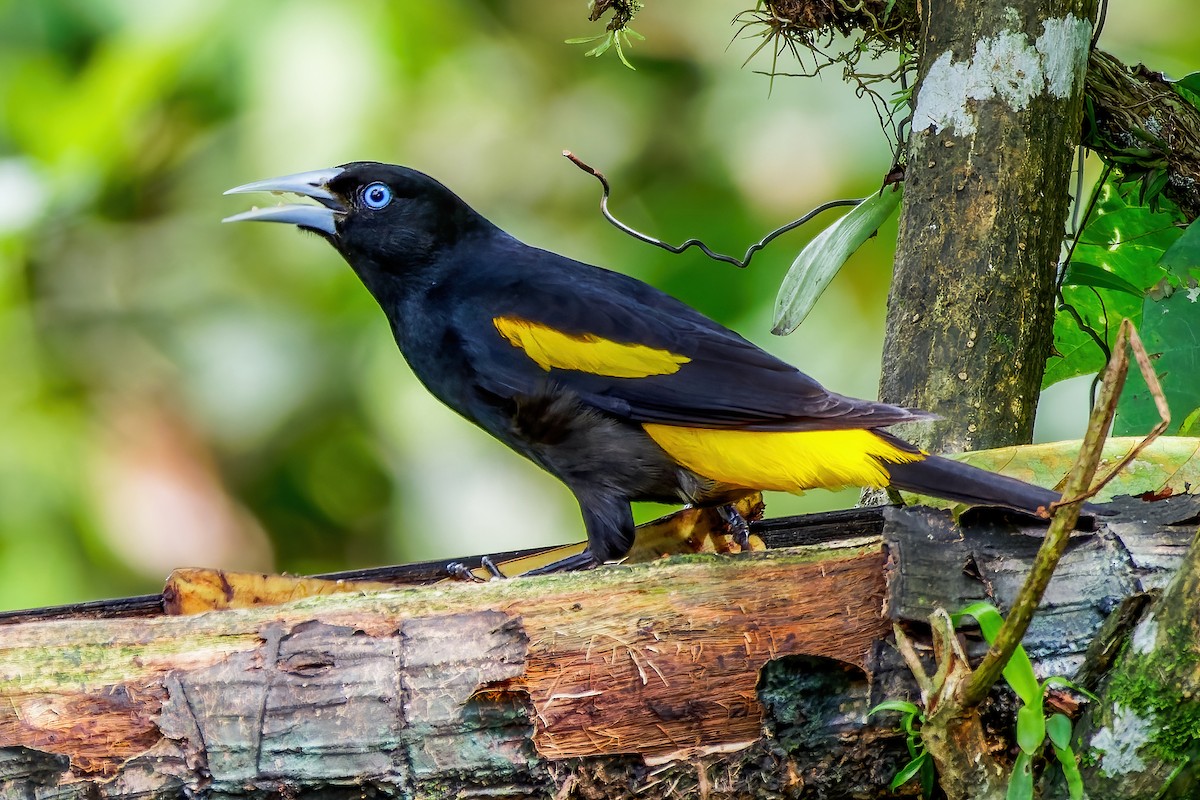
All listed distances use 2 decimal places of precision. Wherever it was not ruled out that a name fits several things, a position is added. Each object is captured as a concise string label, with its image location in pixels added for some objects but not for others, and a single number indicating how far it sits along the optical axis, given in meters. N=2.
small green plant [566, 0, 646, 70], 7.27
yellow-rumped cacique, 5.84
